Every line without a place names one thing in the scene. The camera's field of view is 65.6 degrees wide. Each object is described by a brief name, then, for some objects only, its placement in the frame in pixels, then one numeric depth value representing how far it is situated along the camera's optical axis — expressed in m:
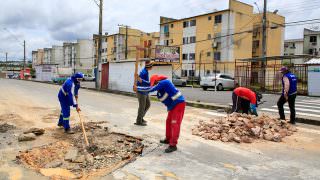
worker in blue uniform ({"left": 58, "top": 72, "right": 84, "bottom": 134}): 5.89
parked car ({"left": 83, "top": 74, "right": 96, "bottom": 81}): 45.12
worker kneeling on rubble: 7.37
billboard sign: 16.46
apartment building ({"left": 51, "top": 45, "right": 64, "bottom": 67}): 87.34
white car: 21.72
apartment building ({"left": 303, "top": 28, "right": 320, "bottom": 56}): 50.58
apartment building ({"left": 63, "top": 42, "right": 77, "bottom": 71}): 73.94
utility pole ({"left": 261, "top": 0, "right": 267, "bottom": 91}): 20.27
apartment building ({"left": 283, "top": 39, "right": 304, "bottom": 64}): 57.30
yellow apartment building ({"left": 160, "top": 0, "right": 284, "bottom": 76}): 34.67
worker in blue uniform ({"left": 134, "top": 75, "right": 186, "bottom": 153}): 4.89
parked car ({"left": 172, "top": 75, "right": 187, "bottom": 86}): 28.28
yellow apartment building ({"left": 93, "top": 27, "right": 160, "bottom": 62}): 57.30
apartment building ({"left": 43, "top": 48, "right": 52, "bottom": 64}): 90.44
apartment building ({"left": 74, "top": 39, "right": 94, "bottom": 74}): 70.62
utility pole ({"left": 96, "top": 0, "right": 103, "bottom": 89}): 21.45
